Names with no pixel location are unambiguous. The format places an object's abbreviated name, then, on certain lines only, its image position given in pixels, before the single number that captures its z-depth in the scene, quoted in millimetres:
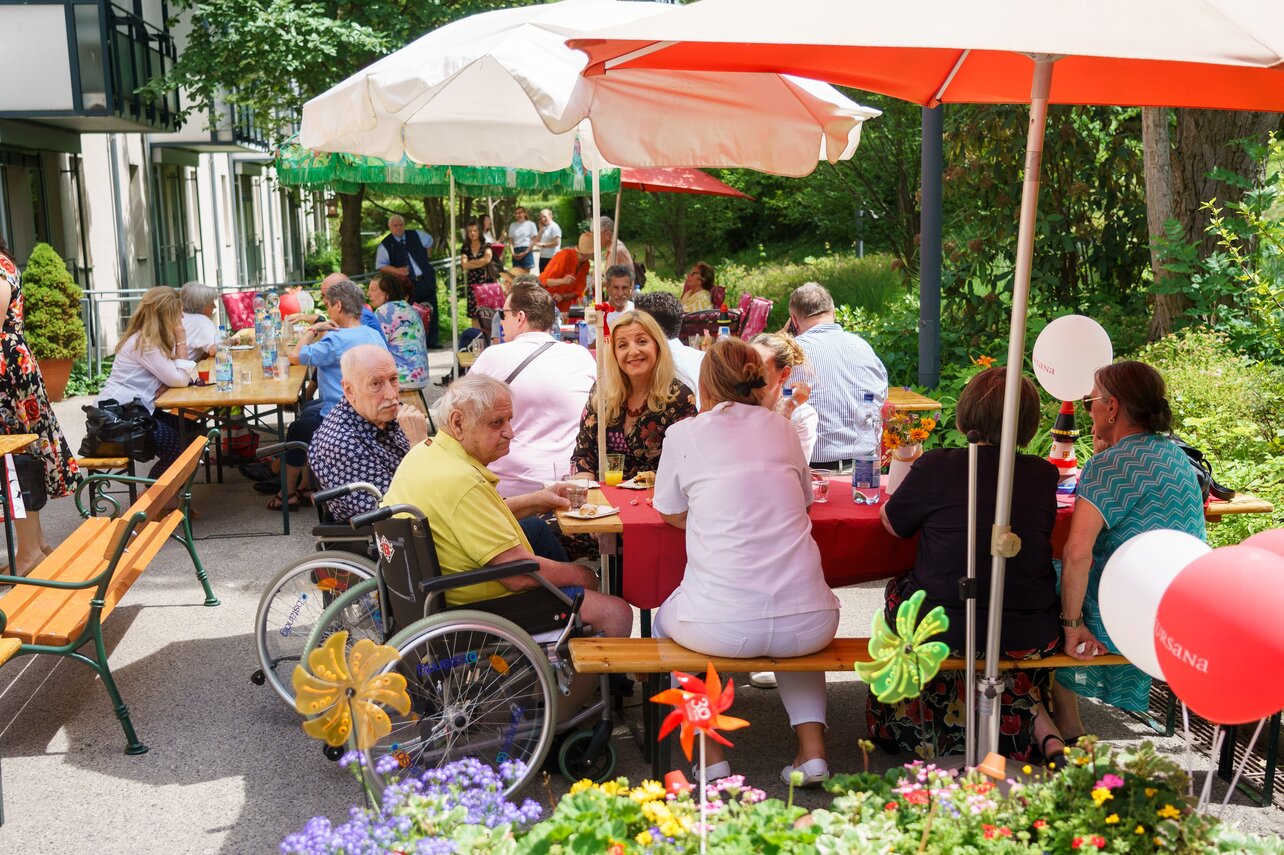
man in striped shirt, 6191
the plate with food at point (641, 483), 4796
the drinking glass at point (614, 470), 4840
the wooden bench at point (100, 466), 7035
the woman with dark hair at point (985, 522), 3791
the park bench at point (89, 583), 4254
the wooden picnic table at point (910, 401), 6828
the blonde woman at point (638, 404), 5156
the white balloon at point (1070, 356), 4258
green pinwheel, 2668
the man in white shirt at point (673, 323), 6012
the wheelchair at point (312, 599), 4453
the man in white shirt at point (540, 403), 5566
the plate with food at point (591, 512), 4328
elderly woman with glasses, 3893
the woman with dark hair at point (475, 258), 17156
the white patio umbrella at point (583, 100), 4566
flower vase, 4461
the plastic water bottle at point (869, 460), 4504
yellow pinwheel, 2816
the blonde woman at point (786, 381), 5160
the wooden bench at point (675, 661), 3820
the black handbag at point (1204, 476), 4172
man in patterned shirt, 4898
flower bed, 2420
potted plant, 12156
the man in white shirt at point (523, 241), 19328
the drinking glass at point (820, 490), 4527
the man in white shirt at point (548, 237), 18484
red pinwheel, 2422
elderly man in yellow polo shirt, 3898
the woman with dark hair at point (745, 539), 3830
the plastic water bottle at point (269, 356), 7902
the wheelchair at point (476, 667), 3801
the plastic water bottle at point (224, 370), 7578
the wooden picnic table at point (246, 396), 7070
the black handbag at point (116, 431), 7043
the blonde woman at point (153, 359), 7359
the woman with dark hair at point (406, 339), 8727
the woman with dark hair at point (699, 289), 11164
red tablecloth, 4258
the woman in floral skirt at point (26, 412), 6074
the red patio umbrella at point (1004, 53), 2404
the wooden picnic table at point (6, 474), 5336
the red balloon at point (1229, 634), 2314
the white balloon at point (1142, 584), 2576
